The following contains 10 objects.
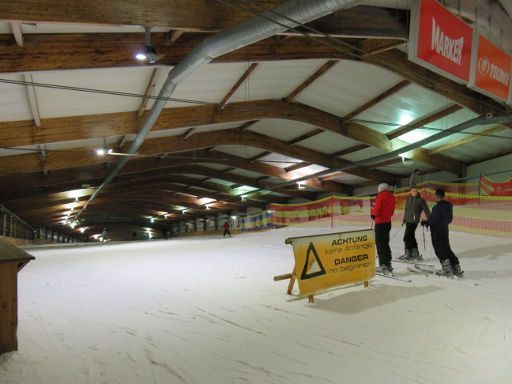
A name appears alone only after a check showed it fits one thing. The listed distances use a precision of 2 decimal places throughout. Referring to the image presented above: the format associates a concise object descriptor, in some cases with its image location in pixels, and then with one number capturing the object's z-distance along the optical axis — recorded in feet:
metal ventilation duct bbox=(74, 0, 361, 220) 17.43
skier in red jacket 20.63
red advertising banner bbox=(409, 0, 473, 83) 15.25
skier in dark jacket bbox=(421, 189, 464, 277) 19.89
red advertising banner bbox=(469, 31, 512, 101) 18.70
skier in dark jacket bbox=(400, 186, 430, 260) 24.62
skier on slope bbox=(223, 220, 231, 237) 80.72
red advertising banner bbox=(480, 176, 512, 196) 41.50
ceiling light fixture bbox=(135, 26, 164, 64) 22.29
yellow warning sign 16.14
